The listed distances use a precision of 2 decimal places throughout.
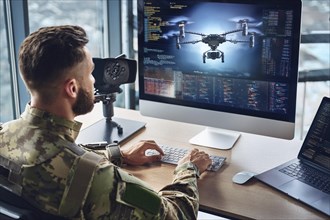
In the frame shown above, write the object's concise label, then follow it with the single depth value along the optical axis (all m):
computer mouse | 1.78
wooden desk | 1.59
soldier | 1.31
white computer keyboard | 1.90
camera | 2.15
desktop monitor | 1.87
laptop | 1.67
